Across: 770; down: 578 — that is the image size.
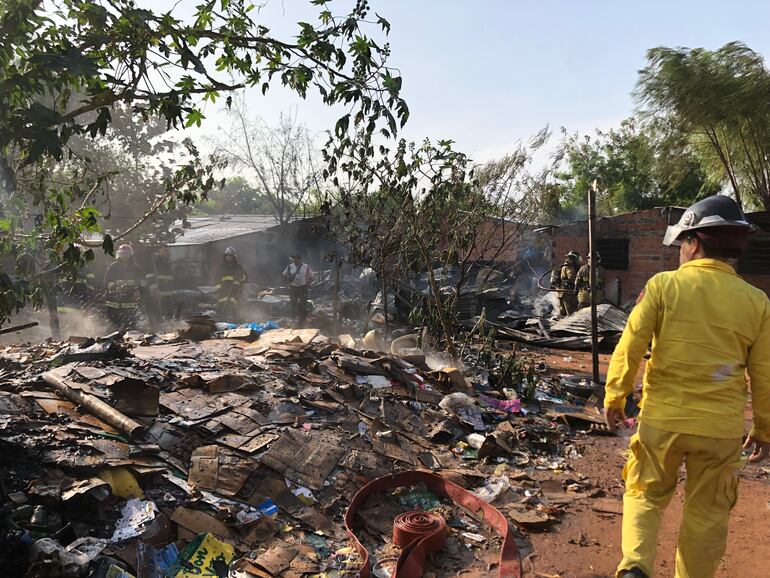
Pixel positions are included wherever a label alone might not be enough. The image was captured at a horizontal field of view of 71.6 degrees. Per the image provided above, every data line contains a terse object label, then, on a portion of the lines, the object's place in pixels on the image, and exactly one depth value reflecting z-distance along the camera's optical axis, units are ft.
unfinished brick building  41.14
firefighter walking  7.66
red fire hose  10.16
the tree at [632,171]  45.88
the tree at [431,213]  27.30
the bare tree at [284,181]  63.31
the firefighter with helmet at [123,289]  32.42
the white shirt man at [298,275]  35.96
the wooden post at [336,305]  32.94
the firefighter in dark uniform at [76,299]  34.58
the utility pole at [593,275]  21.22
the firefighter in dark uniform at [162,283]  33.68
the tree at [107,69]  7.84
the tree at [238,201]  134.51
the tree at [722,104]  38.11
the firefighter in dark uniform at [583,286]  37.81
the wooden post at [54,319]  30.12
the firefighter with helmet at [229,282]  37.14
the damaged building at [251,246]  53.06
